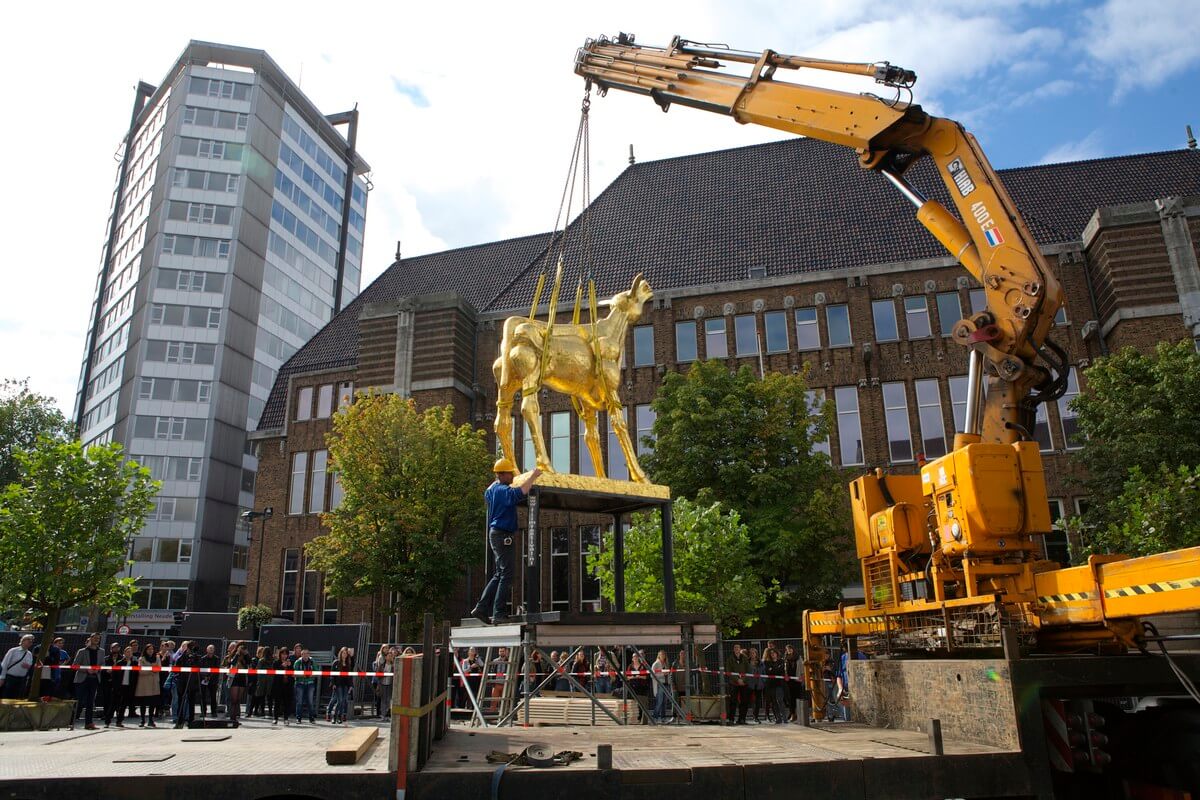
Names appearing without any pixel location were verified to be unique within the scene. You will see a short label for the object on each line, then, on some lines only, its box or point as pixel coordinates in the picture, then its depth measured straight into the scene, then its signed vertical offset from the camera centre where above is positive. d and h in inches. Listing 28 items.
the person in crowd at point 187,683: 713.6 -54.1
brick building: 1288.1 +502.3
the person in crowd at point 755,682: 735.6 -64.9
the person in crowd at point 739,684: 714.2 -64.3
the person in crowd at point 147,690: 722.2 -58.4
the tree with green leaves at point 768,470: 1053.2 +179.6
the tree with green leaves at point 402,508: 1196.5 +153.9
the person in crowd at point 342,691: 772.7 -66.6
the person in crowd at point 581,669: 714.2 -50.0
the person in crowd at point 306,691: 754.2 -64.7
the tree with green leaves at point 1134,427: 911.5 +200.4
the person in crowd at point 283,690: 759.1 -65.5
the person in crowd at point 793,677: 757.4 -60.5
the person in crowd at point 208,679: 760.3 -53.5
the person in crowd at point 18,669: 607.5 -32.2
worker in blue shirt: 405.1 +34.2
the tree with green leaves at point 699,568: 892.6 +46.2
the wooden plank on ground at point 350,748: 204.1 -32.6
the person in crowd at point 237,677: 716.7 -50.8
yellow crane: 282.2 +55.6
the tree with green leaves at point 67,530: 808.9 +90.1
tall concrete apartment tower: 2477.9 +1024.6
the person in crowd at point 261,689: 823.1 -67.1
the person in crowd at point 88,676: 665.6 -42.7
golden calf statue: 500.7 +145.7
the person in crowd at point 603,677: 758.5 -57.0
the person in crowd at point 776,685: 761.4 -68.6
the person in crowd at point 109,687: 701.6 -55.4
